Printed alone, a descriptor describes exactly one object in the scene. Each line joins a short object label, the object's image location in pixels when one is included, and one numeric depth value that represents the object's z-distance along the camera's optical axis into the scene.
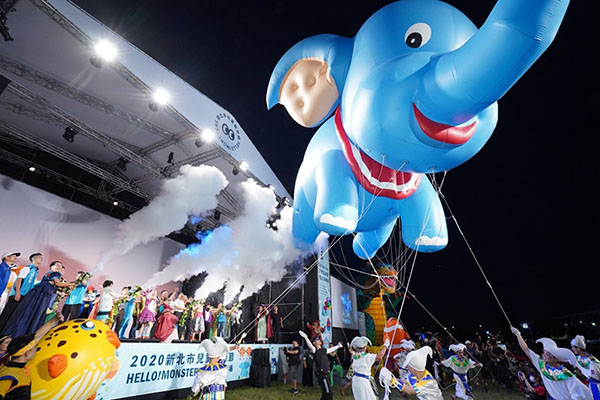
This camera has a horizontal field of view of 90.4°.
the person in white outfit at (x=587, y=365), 4.44
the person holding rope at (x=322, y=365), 5.61
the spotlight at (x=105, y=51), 5.95
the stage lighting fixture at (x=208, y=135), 8.23
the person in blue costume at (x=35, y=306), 5.34
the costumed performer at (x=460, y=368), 6.17
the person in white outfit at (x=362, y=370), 4.38
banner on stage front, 4.93
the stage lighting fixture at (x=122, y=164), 10.12
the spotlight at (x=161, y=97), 7.00
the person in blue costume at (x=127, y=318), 8.34
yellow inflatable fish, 1.77
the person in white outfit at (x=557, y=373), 4.28
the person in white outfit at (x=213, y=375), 4.21
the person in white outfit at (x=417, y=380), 3.46
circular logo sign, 8.58
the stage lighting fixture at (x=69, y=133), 8.18
